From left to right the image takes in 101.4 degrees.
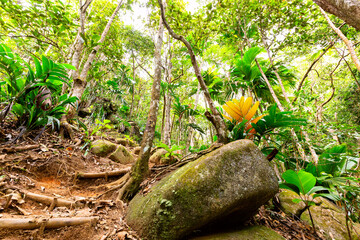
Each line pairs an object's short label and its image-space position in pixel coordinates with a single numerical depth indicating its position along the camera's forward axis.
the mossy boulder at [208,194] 1.50
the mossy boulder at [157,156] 3.76
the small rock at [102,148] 3.62
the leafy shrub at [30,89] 2.39
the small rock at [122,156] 3.76
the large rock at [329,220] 2.05
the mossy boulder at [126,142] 5.58
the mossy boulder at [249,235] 1.57
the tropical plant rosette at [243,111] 2.72
